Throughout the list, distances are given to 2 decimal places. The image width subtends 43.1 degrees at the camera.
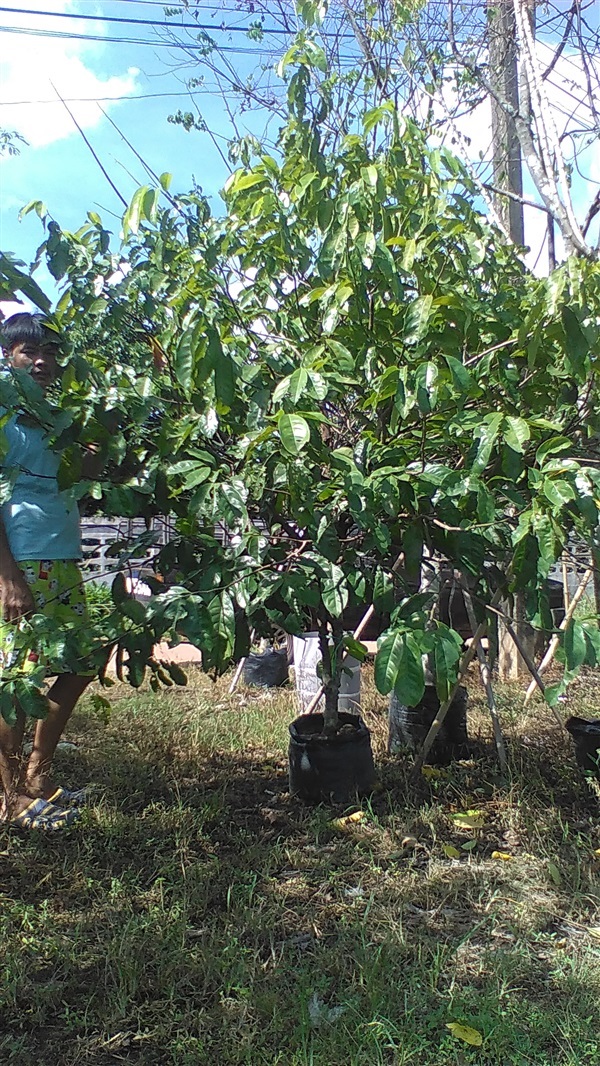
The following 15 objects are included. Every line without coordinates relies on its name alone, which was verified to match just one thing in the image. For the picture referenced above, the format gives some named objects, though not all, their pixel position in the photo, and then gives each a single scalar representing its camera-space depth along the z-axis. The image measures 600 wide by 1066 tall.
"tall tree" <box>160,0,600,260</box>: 3.10
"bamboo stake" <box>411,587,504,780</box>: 2.66
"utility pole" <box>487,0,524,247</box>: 3.96
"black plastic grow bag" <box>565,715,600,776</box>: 2.72
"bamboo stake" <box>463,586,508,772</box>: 2.77
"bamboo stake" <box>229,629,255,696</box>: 4.12
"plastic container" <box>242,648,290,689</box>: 4.52
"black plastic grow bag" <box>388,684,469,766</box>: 3.01
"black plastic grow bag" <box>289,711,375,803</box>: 2.52
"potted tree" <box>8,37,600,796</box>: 1.56
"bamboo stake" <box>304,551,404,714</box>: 3.12
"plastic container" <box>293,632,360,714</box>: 3.60
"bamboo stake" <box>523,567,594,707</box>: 3.35
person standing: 2.22
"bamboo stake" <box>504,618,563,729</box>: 2.48
